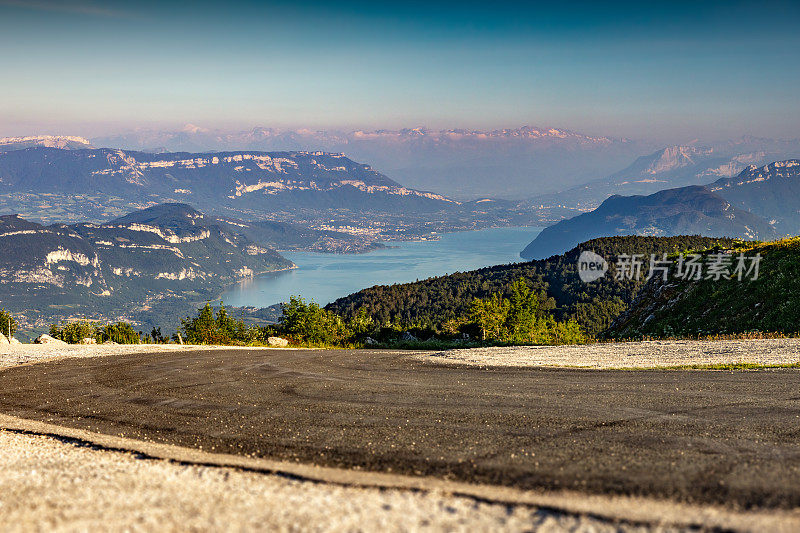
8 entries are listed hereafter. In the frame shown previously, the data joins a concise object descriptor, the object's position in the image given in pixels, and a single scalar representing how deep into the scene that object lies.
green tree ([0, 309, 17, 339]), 63.65
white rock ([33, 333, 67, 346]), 31.55
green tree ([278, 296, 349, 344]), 45.41
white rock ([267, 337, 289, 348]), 40.57
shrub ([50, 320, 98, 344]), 71.00
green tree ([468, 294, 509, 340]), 54.30
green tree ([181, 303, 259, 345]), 58.78
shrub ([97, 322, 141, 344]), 72.81
